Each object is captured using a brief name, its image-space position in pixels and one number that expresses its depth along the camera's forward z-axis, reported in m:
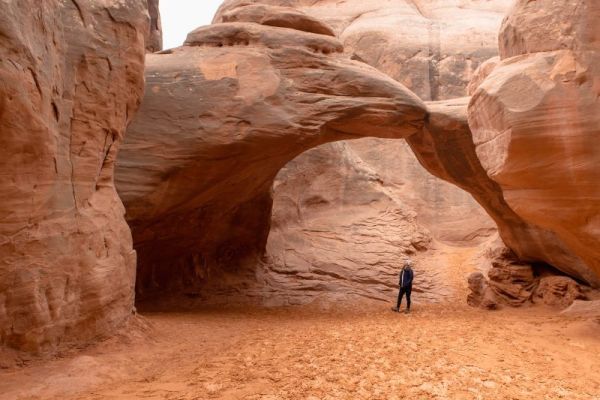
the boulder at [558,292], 9.38
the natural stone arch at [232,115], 8.98
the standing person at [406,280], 10.12
